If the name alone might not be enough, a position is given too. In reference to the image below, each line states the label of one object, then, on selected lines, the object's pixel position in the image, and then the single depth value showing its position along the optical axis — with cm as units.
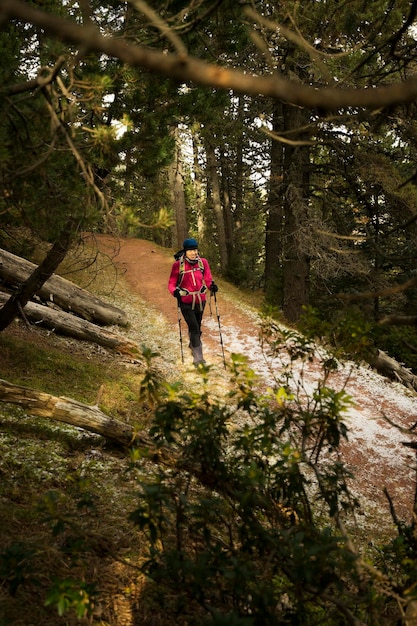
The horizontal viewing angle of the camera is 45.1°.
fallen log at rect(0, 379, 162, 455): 580
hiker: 949
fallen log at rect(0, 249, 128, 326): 1135
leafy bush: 253
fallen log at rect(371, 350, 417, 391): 1329
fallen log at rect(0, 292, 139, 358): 1068
